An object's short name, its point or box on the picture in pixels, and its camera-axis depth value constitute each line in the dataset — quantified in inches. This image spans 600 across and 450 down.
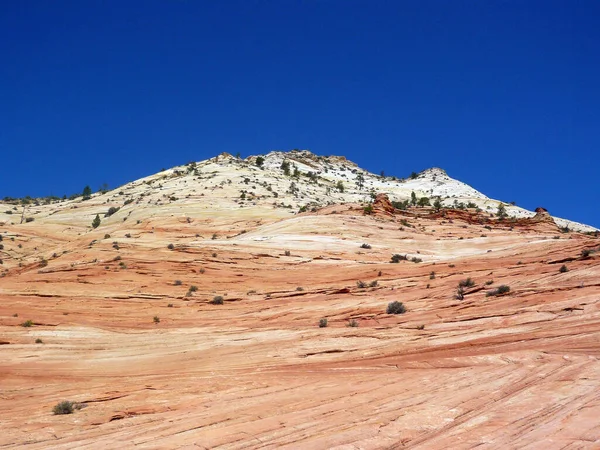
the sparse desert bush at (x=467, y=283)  738.6
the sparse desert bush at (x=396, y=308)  671.1
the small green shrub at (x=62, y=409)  398.9
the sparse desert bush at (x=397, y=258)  1173.7
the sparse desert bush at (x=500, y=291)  655.8
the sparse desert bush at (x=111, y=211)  2059.2
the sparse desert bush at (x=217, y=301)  852.0
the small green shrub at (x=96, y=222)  1895.9
